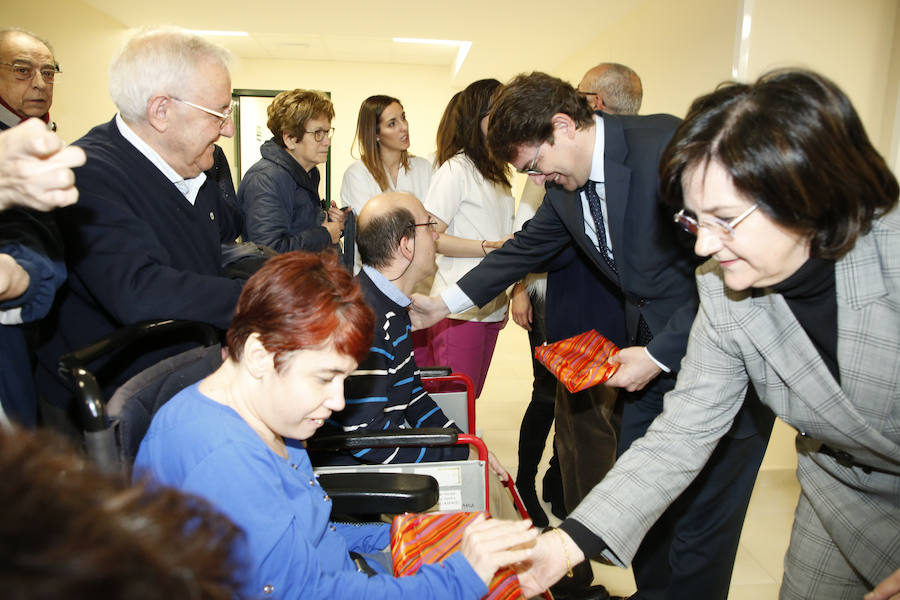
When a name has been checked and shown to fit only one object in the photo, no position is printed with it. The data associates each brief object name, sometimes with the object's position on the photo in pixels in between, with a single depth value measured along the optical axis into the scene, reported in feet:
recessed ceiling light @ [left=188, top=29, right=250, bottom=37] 23.40
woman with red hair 2.89
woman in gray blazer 3.02
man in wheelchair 5.32
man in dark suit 5.38
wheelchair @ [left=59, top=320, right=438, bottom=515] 2.87
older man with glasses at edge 7.79
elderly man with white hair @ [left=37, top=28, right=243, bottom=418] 4.25
